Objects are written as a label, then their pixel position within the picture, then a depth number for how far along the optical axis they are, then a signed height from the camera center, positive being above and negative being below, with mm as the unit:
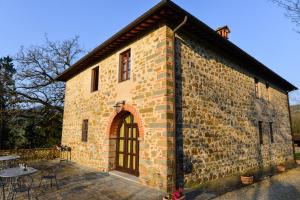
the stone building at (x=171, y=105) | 5766 +851
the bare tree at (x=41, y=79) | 16422 +4121
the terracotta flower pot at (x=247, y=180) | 6605 -1751
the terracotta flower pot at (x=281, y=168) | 9164 -1880
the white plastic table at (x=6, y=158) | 7020 -1075
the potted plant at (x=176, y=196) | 4281 -1498
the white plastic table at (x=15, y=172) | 4523 -1072
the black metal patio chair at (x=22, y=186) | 5289 -1744
